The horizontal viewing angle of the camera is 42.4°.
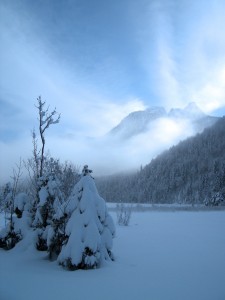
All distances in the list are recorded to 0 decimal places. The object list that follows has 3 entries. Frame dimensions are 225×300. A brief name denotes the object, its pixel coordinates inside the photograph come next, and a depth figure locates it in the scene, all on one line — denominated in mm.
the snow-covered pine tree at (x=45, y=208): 11656
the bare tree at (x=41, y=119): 14938
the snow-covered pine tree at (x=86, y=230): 8883
